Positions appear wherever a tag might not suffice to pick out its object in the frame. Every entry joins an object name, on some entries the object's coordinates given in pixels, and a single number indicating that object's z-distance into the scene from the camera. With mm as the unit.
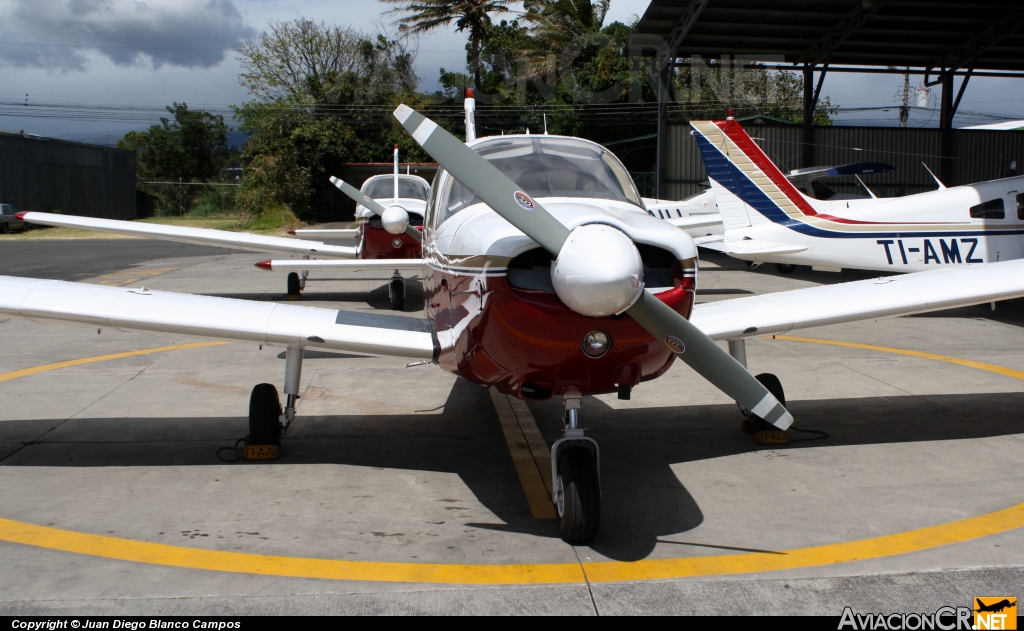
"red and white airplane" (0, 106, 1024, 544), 3521
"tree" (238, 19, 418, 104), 45688
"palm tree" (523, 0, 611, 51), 38500
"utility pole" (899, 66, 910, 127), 52512
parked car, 34531
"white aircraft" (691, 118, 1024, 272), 12195
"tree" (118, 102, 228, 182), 55750
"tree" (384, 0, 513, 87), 42094
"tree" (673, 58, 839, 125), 40984
